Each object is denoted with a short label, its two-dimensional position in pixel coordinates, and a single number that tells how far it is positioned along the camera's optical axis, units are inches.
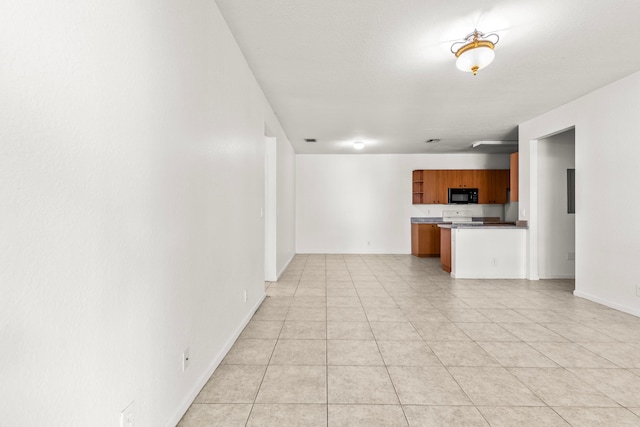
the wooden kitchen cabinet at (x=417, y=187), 324.2
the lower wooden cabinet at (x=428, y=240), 317.7
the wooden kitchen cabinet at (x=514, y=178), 240.5
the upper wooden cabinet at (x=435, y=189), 321.4
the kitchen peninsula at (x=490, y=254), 218.5
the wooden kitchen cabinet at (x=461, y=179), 320.8
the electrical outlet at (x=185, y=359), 70.4
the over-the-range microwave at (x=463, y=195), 319.0
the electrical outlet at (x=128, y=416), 49.1
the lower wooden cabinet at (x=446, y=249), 240.3
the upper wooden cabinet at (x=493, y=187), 321.4
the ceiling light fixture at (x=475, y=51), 103.6
